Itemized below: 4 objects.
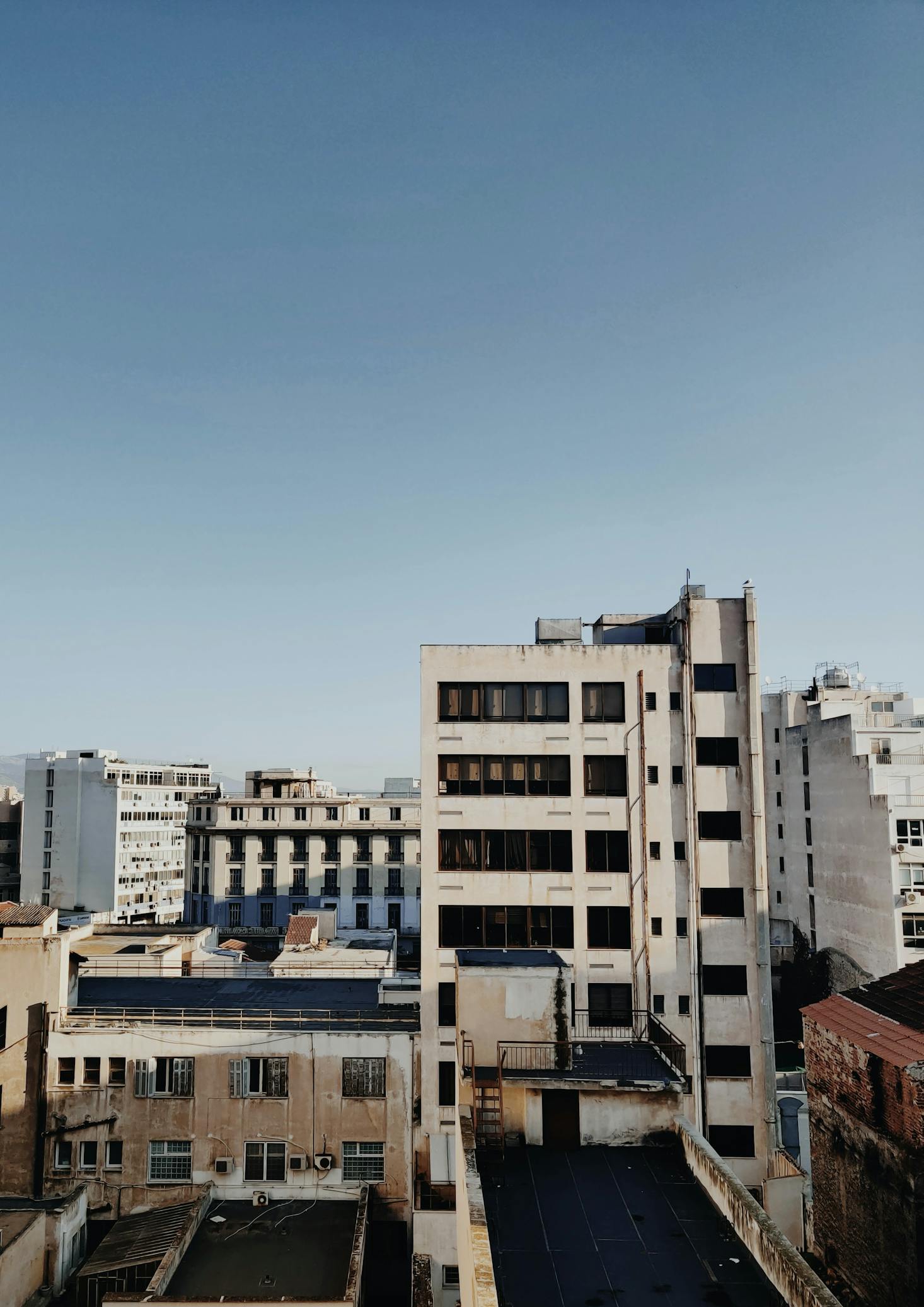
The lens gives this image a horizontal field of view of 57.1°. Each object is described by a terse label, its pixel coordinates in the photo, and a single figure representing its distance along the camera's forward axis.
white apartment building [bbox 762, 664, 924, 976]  56.41
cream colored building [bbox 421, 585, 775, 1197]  32.16
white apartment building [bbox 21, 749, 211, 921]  108.38
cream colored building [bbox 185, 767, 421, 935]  91.12
